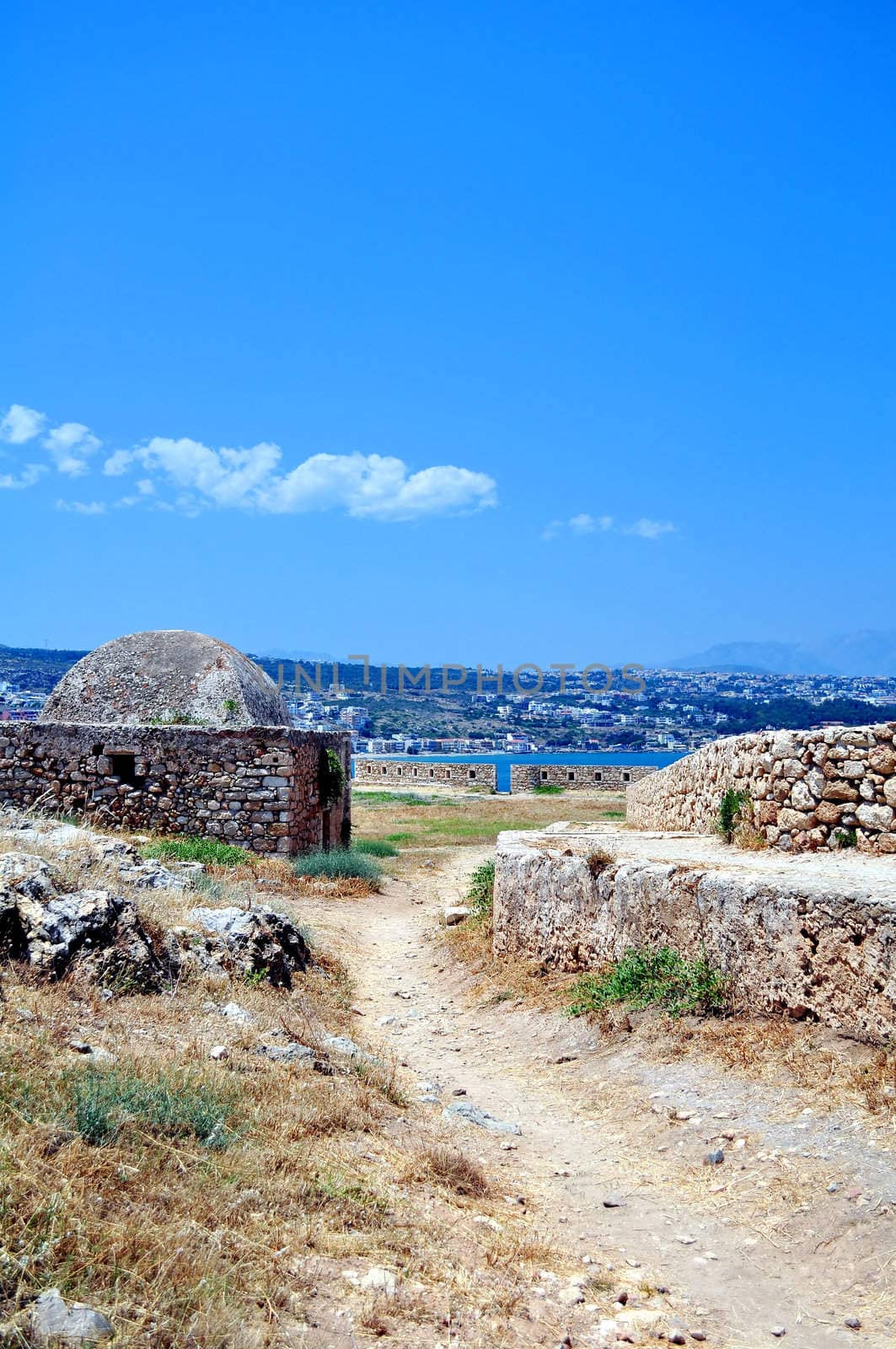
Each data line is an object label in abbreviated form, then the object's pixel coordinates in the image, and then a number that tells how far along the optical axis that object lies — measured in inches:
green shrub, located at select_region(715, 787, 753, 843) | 323.9
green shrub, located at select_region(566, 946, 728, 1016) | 216.1
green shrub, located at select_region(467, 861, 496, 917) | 398.3
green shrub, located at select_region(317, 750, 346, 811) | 597.3
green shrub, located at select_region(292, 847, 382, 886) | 498.9
